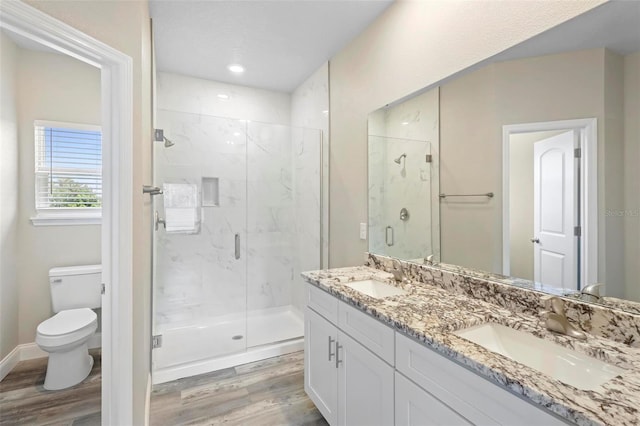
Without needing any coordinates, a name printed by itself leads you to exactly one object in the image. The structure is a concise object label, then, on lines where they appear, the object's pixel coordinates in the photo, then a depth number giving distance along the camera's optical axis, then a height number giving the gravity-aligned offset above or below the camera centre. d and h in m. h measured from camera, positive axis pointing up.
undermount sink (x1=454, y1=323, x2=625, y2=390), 0.84 -0.46
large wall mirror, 1.00 +0.21
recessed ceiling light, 2.84 +1.39
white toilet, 2.07 -0.81
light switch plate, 2.29 -0.14
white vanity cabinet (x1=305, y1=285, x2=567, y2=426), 0.81 -0.61
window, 2.47 +0.35
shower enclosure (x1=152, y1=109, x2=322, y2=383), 2.78 -0.23
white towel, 2.81 +0.06
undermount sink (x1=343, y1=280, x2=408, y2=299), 1.77 -0.46
